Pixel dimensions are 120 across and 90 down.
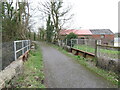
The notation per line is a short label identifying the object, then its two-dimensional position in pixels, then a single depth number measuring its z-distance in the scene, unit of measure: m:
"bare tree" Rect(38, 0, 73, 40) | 20.62
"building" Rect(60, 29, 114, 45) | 33.94
